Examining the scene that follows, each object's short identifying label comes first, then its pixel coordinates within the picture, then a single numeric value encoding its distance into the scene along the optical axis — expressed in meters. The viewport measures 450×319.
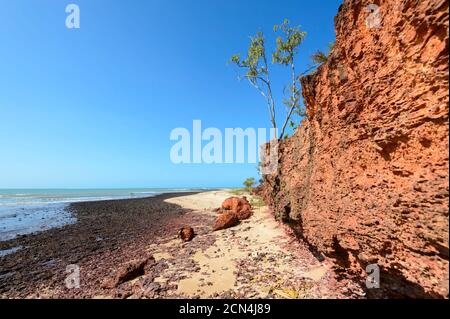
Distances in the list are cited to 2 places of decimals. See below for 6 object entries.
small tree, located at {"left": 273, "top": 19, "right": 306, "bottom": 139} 17.34
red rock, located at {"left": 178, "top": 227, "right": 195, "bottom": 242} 12.53
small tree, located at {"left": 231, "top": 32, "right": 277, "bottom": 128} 18.61
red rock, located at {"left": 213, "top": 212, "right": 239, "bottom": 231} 14.30
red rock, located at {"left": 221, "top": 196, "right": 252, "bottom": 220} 15.94
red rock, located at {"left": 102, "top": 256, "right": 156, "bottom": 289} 7.45
